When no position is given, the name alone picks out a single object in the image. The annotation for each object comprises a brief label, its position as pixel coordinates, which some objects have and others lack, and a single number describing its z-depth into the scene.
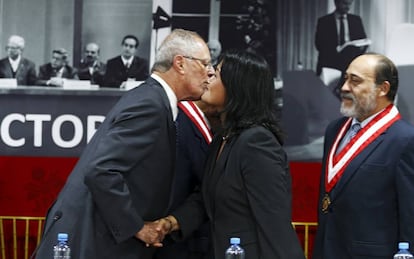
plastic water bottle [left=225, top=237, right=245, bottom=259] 6.61
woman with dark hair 6.79
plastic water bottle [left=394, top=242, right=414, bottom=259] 6.71
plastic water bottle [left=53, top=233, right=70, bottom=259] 6.57
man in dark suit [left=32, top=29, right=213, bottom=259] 6.66
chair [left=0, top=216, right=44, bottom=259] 10.31
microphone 6.89
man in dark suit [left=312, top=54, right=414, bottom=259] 7.69
